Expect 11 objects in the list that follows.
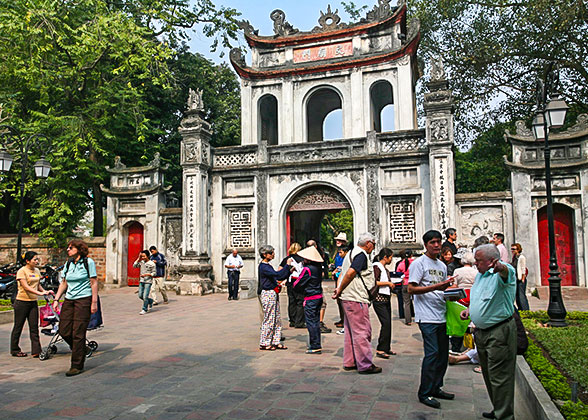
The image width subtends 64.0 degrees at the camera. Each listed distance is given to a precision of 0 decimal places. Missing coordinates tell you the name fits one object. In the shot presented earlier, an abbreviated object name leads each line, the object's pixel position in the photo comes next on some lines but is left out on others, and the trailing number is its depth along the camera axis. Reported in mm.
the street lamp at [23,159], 11648
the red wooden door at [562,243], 13438
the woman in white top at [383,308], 6848
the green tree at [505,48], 18109
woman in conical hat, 7043
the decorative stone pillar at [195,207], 15547
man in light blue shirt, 3959
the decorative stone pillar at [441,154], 13625
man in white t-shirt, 4723
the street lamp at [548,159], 8258
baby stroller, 7141
